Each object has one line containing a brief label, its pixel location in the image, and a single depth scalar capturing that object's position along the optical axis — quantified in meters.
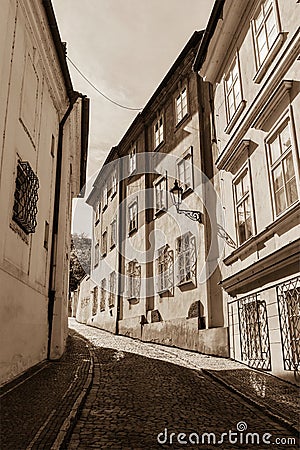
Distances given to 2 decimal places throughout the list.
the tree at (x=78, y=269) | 36.09
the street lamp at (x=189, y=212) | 14.70
